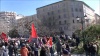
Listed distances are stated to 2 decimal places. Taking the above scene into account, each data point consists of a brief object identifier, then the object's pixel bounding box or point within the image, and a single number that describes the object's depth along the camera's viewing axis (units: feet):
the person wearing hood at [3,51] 19.13
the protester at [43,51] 16.93
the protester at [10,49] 23.30
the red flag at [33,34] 19.80
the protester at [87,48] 20.97
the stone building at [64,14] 112.55
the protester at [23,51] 17.38
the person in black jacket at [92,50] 20.19
